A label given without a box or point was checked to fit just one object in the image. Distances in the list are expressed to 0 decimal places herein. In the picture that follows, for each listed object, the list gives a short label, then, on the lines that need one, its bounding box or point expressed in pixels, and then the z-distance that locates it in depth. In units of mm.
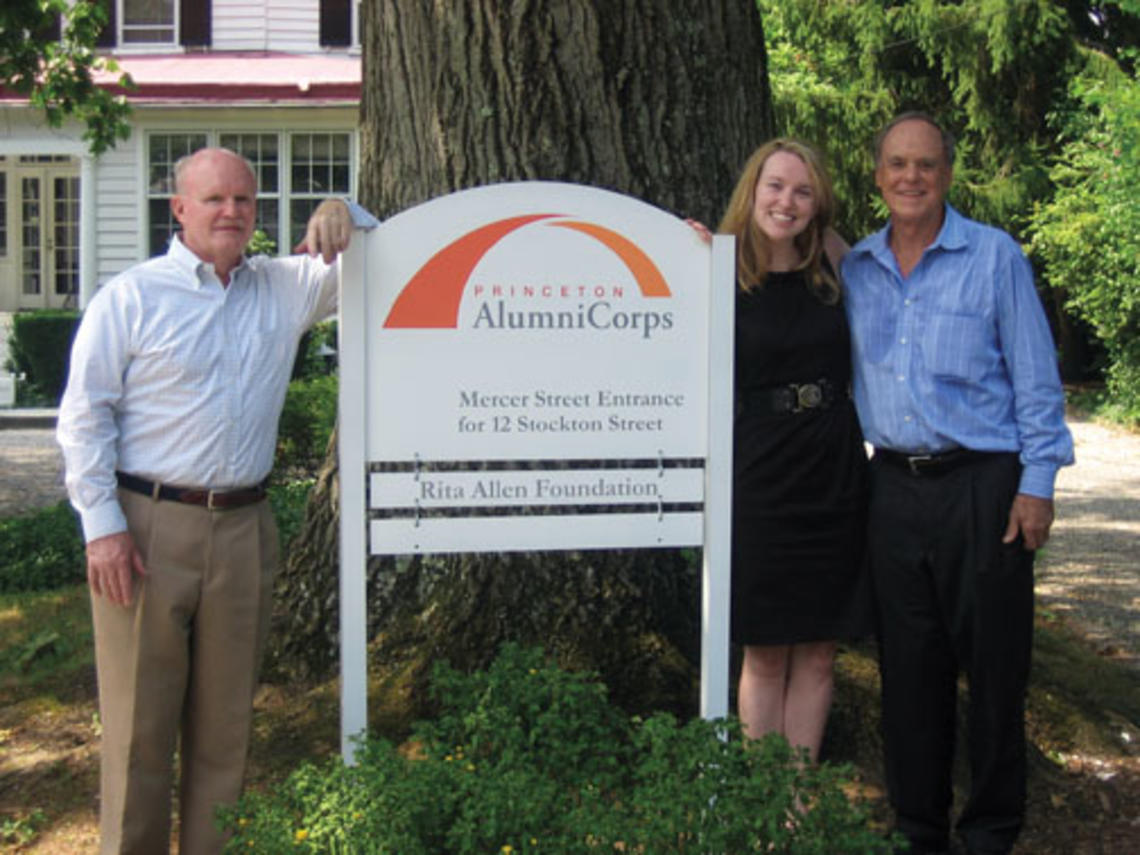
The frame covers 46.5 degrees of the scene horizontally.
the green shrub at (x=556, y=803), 2816
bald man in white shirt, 3080
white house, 18906
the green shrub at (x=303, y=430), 8945
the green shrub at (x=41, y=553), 6996
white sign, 3279
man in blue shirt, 3459
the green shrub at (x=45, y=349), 16125
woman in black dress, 3512
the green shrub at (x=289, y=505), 6734
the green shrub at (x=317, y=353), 15336
